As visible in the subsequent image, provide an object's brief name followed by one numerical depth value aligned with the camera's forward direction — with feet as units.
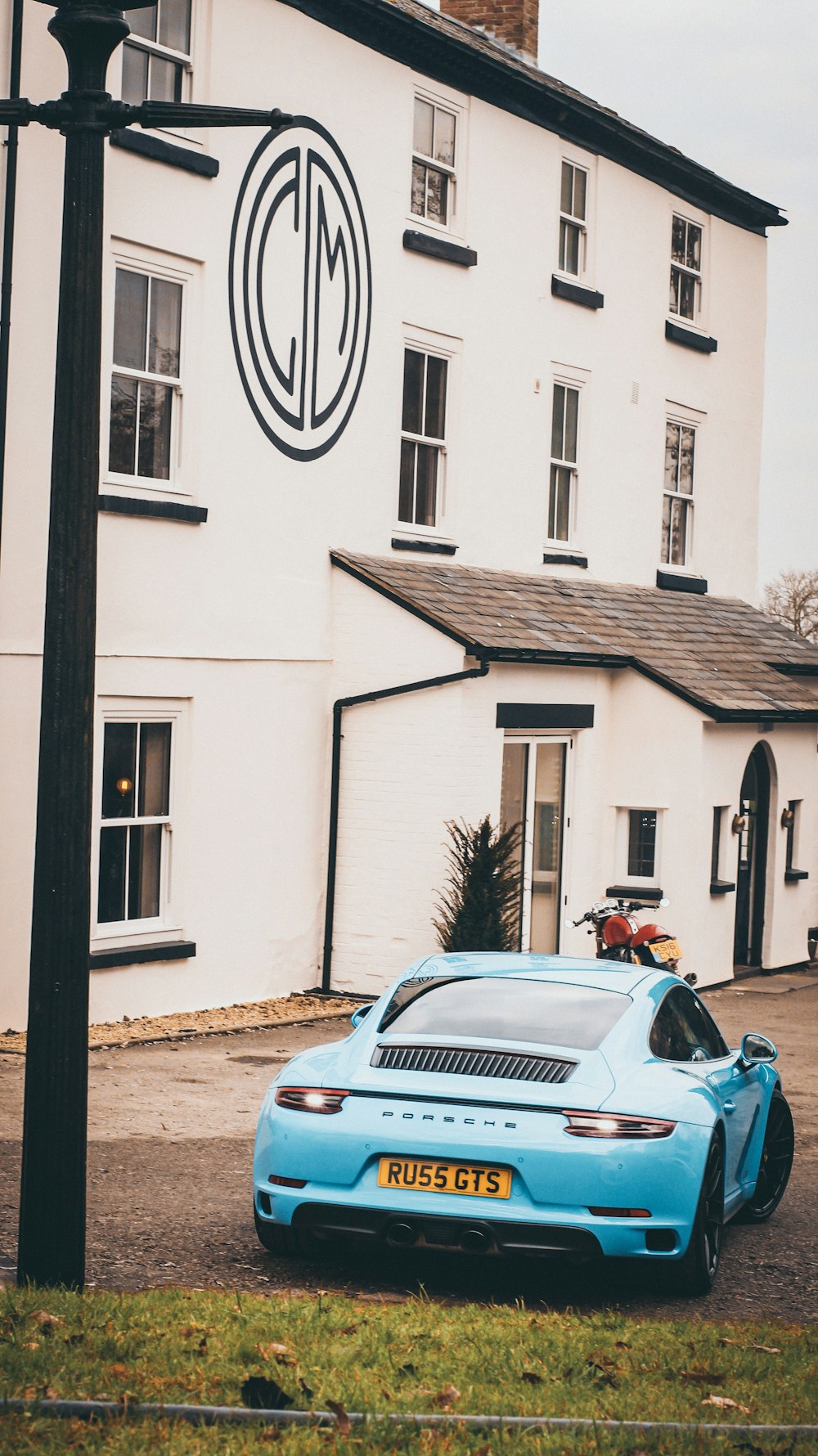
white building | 44.98
